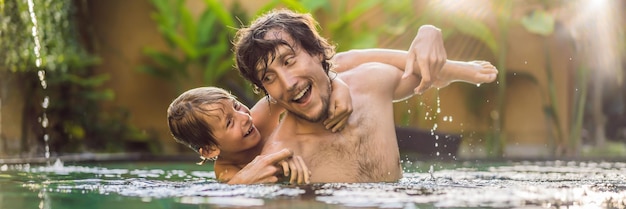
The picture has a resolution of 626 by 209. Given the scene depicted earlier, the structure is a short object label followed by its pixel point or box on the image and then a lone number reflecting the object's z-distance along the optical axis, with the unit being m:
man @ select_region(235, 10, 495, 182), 3.05
